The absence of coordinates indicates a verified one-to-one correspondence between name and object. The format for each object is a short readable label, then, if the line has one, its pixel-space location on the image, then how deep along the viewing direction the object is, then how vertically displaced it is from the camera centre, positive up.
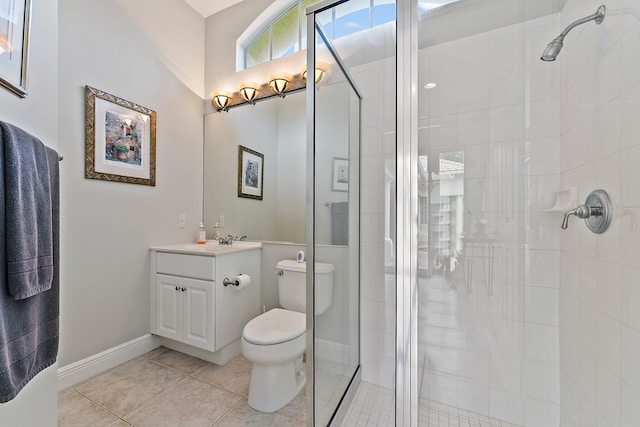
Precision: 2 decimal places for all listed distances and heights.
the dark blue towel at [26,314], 0.70 -0.30
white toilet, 1.31 -0.73
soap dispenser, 2.34 -0.19
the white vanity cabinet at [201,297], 1.77 -0.59
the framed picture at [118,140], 1.74 +0.53
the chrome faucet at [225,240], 2.22 -0.22
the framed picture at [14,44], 0.79 +0.53
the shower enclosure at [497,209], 0.91 +0.03
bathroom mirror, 2.12 +0.40
